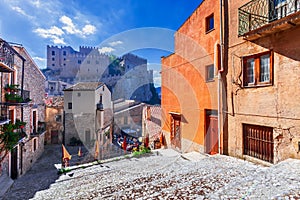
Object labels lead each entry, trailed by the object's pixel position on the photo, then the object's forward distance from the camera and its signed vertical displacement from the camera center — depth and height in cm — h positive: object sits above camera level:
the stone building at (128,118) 2687 -262
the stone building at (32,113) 1234 -86
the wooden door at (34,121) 1483 -166
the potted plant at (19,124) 951 -124
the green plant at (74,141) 2016 -458
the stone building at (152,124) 1529 -205
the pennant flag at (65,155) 1138 -354
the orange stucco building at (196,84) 797 +99
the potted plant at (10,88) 940 +81
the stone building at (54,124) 2119 -269
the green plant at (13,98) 941 +25
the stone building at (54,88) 4450 +377
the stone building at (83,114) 2022 -139
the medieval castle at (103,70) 4988 +1016
